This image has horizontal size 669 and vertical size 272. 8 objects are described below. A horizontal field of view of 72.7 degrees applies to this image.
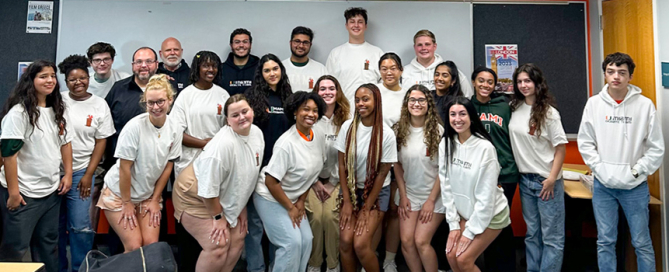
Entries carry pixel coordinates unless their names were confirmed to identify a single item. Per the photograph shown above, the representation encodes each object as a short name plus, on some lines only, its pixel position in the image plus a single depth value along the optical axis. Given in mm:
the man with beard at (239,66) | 3402
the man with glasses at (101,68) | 3344
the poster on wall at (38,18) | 3814
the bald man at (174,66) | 3381
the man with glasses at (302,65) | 3471
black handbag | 1835
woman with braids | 2680
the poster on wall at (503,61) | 3830
